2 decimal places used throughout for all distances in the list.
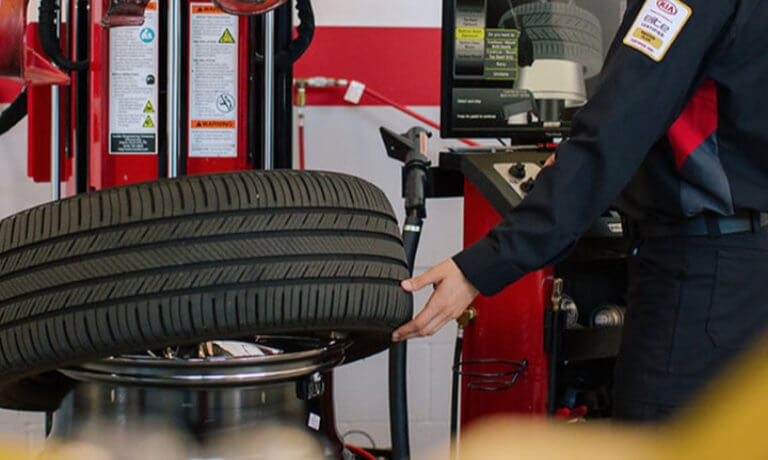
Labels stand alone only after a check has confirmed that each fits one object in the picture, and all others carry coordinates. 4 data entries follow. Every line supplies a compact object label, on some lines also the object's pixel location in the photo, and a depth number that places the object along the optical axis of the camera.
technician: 2.96
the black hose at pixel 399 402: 3.59
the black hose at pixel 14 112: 3.69
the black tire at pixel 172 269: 2.69
